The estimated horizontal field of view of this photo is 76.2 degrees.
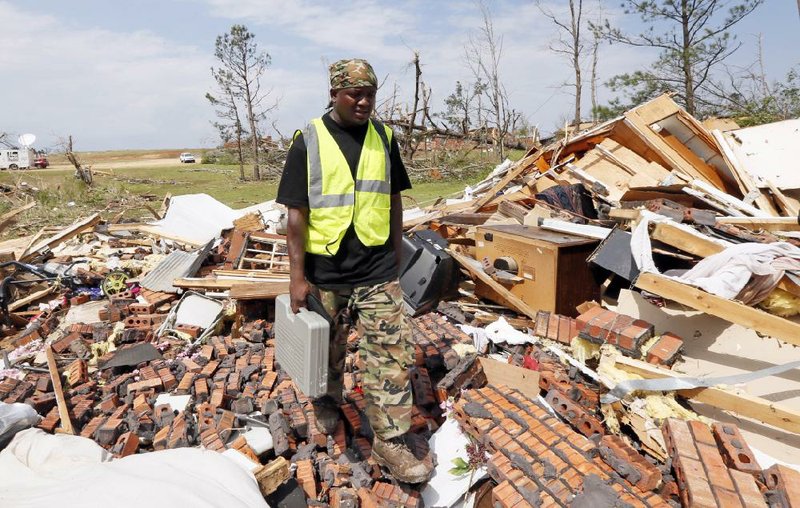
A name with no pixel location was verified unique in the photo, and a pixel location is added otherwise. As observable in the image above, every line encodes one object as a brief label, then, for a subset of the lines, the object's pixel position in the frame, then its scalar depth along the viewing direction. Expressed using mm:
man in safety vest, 2344
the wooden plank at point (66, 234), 6684
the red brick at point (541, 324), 4008
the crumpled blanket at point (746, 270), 3330
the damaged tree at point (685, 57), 15273
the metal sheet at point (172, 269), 5578
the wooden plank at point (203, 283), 5172
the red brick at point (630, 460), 2457
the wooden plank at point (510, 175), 7547
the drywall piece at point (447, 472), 2658
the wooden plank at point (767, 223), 4465
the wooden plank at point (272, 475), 2439
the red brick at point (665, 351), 3324
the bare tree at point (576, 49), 18844
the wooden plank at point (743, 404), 2703
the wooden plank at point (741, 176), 5410
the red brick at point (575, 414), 3010
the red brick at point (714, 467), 2373
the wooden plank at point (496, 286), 4488
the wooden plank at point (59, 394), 3260
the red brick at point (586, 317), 3764
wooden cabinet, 4277
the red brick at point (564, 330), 3912
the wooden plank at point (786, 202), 5273
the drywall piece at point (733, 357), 2855
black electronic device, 4707
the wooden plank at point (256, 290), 4738
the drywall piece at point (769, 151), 5691
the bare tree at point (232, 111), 24089
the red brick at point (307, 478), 2674
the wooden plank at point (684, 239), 3840
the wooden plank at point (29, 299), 5520
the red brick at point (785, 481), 2297
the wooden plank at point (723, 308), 3043
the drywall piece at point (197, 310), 4824
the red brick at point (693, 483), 2299
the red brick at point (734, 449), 2492
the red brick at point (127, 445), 2918
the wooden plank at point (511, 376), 3302
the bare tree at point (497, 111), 21266
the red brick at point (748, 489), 2258
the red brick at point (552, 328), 3963
